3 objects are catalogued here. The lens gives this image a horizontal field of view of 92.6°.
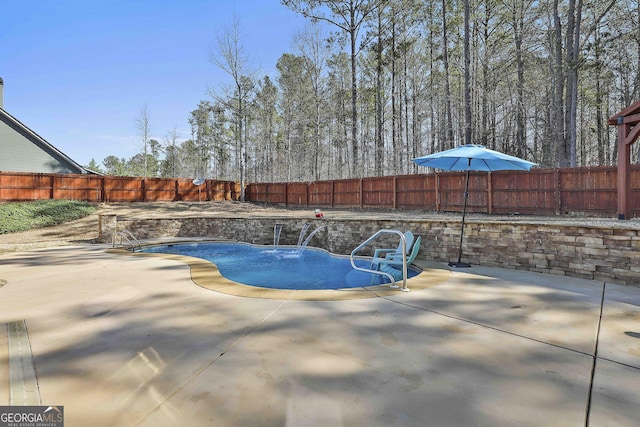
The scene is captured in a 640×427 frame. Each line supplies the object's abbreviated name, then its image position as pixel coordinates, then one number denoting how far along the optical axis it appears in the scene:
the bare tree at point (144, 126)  27.98
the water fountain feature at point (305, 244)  8.75
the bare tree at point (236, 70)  18.81
